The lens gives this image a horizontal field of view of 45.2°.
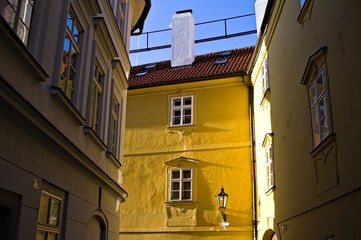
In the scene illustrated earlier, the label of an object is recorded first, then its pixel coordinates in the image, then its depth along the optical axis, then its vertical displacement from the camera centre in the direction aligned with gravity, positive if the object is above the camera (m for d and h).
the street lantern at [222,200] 13.22 +1.55
